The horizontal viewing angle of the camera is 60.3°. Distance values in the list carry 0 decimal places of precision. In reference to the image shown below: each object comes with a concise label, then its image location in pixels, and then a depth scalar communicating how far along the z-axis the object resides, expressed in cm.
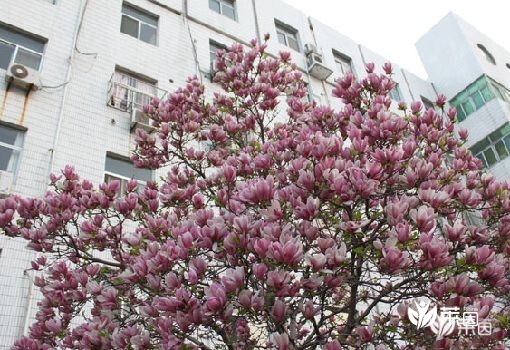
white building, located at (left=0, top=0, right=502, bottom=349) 717
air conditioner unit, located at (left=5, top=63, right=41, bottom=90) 779
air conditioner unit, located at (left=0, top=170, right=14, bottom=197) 661
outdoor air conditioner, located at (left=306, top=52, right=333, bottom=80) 1373
